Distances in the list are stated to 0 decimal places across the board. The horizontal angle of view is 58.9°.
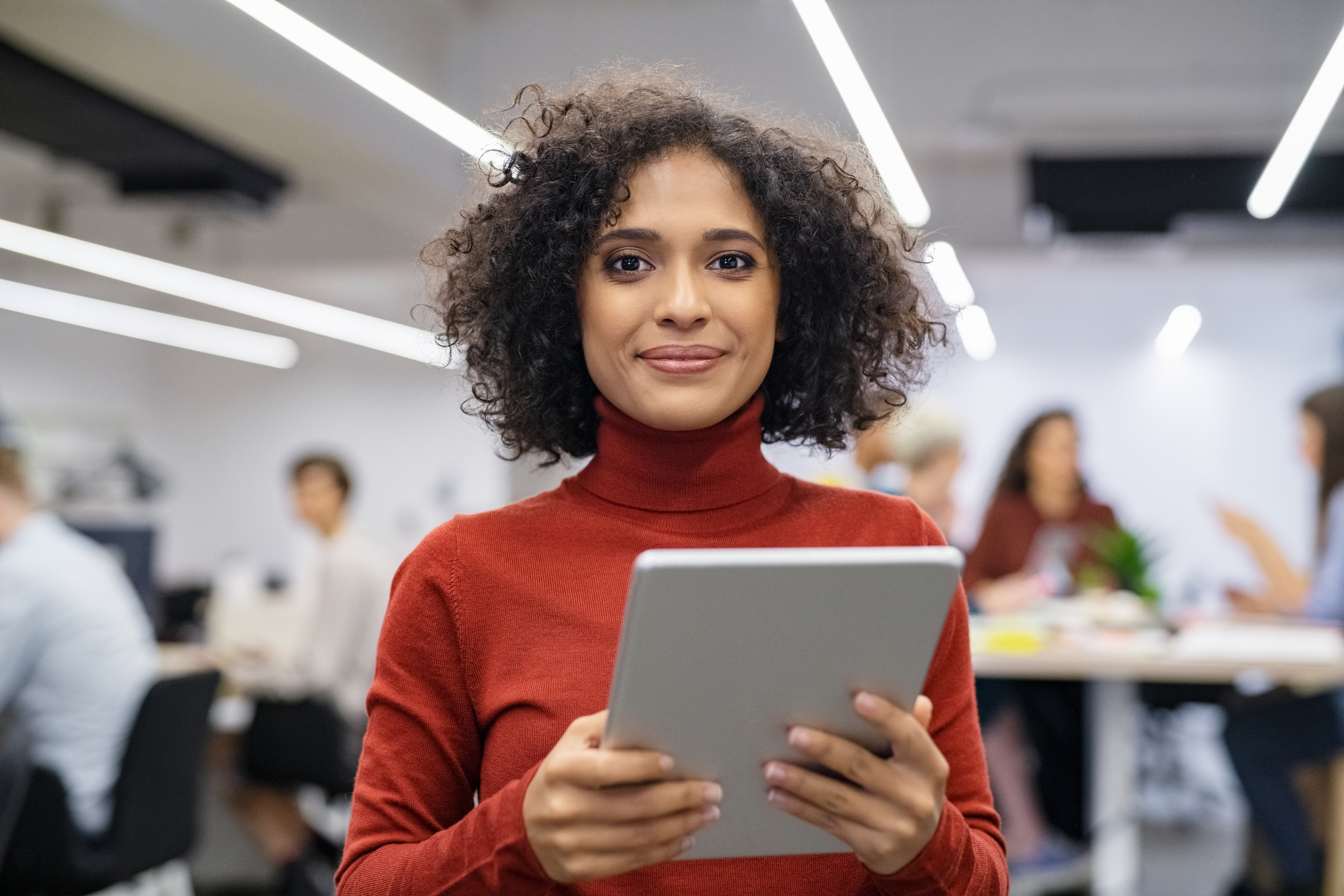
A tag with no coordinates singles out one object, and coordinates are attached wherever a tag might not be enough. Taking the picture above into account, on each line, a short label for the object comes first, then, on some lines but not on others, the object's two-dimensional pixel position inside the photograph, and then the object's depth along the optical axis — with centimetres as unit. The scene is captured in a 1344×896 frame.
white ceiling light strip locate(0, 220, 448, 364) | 588
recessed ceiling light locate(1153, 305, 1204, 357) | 831
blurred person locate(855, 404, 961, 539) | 384
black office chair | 272
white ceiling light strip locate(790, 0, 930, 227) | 296
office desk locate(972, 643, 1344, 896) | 331
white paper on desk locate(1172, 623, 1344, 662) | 334
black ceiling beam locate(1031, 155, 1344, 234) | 599
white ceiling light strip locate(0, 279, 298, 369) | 818
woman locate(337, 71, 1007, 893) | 93
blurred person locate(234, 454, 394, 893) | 379
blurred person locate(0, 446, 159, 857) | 282
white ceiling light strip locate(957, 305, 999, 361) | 704
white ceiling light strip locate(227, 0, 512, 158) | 297
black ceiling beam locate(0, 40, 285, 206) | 453
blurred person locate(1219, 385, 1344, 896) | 371
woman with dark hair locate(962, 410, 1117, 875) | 411
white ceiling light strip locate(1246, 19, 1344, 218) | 338
